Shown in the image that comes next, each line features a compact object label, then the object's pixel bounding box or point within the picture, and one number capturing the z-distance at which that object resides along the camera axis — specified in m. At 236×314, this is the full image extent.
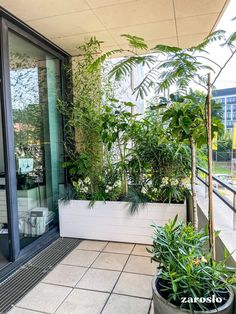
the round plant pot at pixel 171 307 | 1.20
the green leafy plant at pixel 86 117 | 3.11
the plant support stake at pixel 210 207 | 1.41
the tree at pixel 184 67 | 1.37
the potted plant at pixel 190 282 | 1.25
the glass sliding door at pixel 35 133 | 2.63
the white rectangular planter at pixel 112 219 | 2.86
